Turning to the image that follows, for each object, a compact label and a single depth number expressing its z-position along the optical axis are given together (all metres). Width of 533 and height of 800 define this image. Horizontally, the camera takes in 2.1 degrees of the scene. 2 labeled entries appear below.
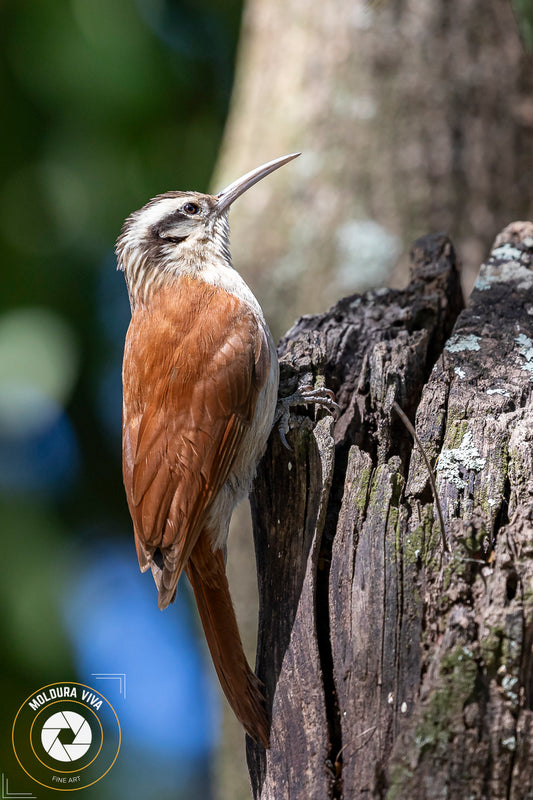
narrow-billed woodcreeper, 3.94
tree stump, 3.89
